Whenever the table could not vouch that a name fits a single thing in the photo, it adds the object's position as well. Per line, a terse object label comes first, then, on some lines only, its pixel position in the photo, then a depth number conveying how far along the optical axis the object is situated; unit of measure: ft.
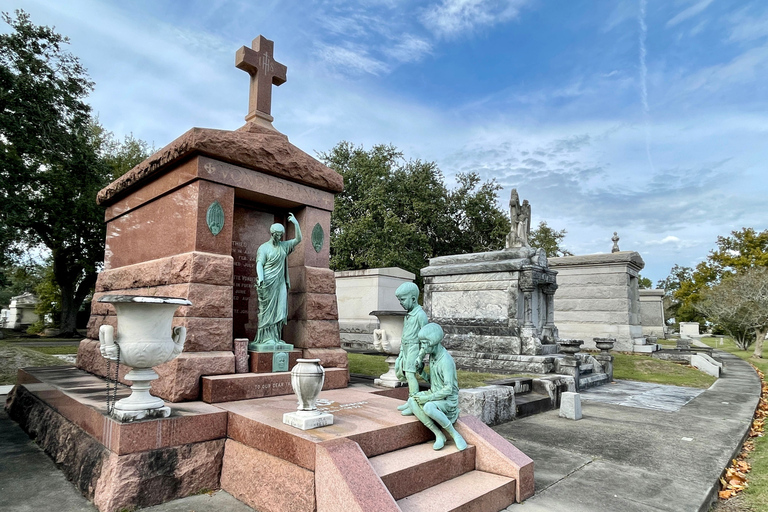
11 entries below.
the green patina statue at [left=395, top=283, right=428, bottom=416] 14.56
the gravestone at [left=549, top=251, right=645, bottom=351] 49.60
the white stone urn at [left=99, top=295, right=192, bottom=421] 12.87
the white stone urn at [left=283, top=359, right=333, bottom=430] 12.92
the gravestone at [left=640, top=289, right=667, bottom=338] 68.64
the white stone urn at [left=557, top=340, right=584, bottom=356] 34.81
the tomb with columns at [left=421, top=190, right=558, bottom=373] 34.78
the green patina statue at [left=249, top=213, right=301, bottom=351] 20.20
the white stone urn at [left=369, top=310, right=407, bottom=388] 24.80
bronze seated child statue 13.70
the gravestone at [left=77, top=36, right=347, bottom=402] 18.08
